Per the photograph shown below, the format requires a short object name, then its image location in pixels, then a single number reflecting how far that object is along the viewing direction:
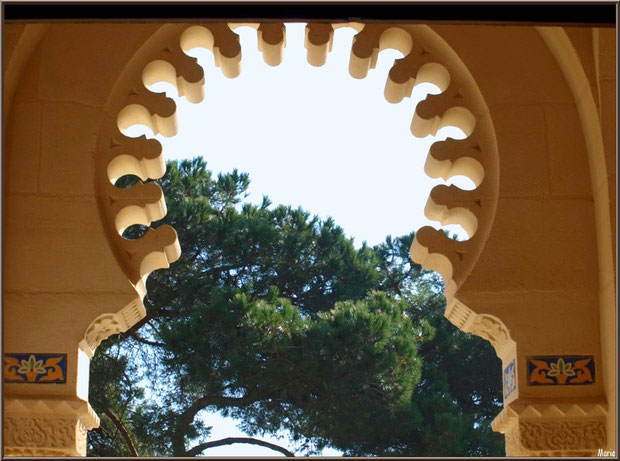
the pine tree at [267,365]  14.52
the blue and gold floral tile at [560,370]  5.65
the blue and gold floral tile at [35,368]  5.61
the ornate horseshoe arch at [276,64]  5.92
